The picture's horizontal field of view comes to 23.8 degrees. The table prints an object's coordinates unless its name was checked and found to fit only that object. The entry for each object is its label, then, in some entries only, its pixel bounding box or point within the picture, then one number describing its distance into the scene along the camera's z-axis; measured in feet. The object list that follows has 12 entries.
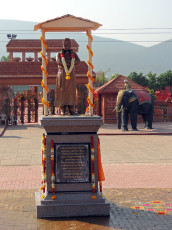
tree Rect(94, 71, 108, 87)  224.90
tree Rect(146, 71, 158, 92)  165.99
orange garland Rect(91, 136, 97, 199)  25.03
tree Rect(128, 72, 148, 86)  162.69
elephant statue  73.56
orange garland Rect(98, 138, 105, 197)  25.70
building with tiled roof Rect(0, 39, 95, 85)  83.97
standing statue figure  26.76
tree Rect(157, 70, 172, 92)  167.43
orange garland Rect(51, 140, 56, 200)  24.75
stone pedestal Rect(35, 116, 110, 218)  24.50
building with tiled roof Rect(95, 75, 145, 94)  89.30
